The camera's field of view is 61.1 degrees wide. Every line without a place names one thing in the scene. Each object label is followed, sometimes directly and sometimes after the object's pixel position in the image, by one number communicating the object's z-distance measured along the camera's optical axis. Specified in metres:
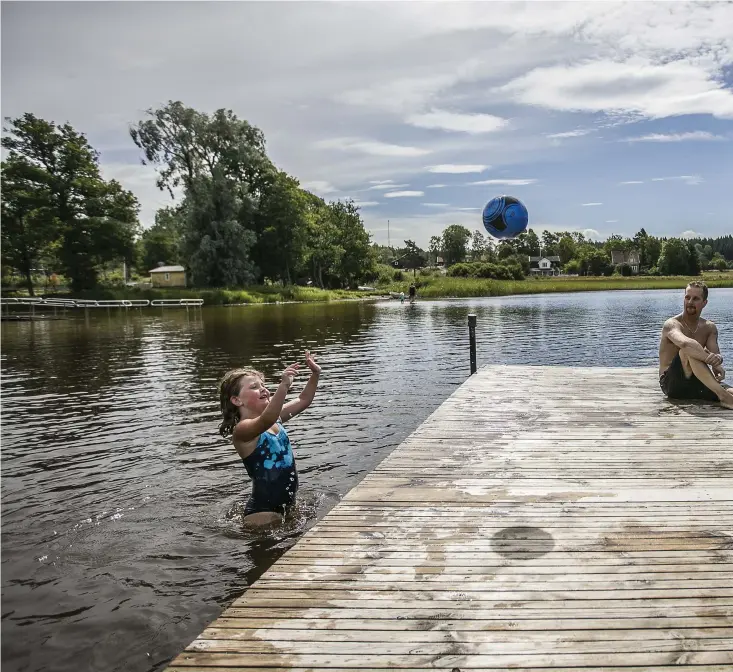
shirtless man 8.55
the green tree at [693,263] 129.88
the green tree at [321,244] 89.78
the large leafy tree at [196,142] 68.75
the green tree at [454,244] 180.50
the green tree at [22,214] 59.09
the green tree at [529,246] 148.38
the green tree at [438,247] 196.38
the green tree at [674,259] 133.00
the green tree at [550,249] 178.96
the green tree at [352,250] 101.88
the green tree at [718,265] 144.38
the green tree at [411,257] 183.38
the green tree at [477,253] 171.36
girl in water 5.71
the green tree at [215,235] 66.94
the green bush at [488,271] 92.38
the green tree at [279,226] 76.25
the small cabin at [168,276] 106.12
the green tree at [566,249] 166.25
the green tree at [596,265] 143.25
